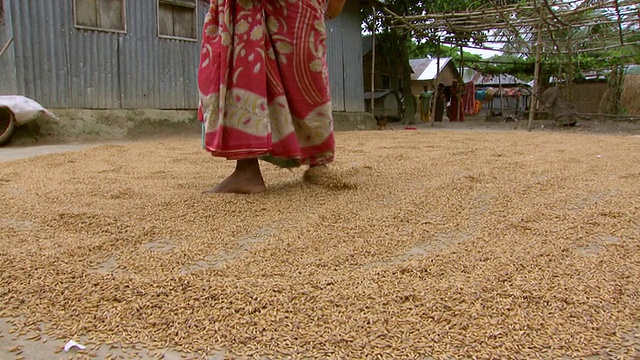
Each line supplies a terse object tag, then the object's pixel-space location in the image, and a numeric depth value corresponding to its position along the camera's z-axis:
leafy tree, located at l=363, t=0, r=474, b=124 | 11.18
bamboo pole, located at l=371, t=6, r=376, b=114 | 10.08
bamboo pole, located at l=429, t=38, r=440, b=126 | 11.22
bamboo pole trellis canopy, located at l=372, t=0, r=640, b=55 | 7.91
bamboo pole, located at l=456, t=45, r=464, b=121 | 14.50
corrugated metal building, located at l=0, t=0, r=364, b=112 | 5.62
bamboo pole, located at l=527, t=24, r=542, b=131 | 8.19
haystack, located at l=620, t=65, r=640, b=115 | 12.15
